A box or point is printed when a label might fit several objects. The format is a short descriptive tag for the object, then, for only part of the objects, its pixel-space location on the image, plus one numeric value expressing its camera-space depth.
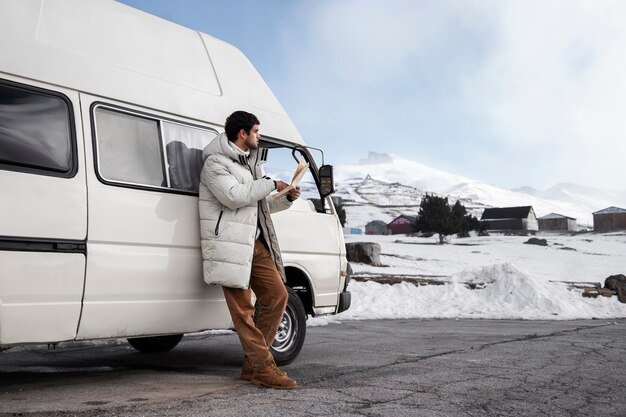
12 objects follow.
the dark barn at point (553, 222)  115.25
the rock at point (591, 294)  15.73
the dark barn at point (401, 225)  102.61
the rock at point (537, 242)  53.01
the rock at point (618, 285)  15.80
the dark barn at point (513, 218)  103.88
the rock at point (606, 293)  15.84
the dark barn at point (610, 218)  95.33
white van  4.40
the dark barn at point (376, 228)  111.82
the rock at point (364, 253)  26.00
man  5.05
